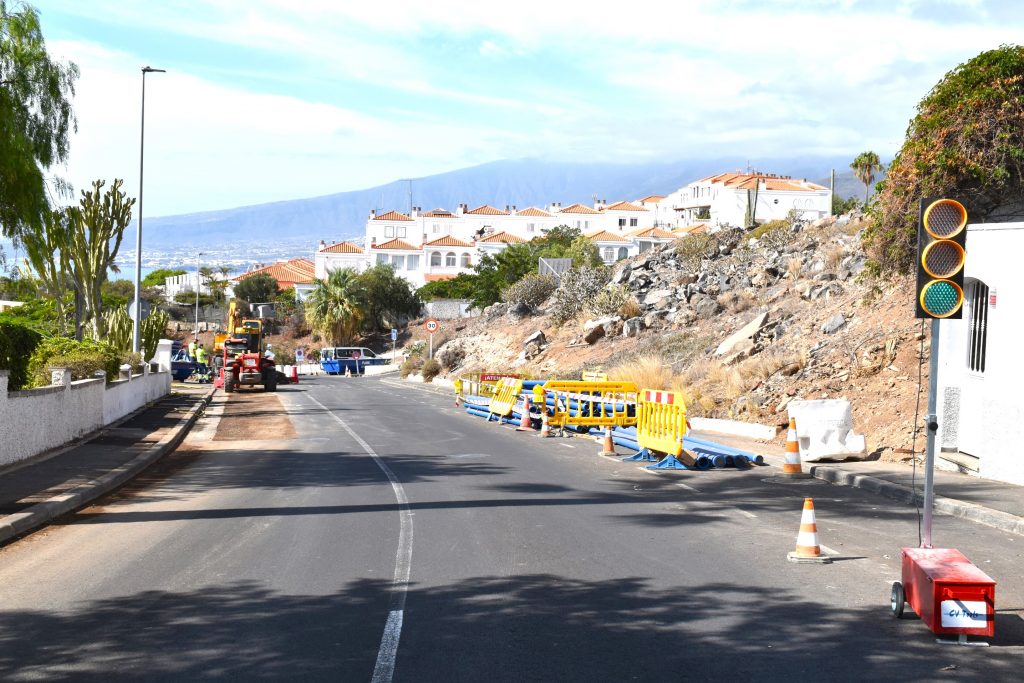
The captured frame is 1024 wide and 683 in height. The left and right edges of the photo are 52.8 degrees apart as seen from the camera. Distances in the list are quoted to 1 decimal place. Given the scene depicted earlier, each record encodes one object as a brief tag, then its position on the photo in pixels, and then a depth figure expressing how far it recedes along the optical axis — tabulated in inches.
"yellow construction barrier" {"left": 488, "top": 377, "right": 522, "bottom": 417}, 1021.8
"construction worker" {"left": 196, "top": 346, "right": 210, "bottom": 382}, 2091.5
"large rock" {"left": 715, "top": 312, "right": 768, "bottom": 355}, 1146.7
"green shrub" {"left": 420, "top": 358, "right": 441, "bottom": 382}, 2228.1
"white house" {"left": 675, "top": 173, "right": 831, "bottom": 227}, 4092.0
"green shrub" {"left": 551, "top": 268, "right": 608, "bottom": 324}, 1916.8
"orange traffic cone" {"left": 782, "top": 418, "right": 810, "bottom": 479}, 616.4
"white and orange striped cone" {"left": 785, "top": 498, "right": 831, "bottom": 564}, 364.2
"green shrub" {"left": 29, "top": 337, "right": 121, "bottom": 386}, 840.9
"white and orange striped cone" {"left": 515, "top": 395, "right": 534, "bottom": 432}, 959.6
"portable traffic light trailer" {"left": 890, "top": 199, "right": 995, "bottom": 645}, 267.1
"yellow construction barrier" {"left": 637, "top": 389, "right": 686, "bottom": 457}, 657.0
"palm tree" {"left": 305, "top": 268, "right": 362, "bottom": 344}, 3339.1
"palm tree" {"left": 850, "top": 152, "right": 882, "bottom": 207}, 2583.7
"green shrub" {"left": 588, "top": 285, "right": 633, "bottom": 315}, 1738.4
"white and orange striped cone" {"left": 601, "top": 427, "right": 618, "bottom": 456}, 746.2
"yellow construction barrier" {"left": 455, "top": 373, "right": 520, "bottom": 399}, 1350.9
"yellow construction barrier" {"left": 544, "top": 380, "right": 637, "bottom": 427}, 855.1
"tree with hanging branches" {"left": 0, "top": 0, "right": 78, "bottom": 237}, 572.7
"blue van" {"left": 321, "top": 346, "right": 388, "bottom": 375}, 2829.7
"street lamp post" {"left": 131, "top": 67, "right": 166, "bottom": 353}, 1379.2
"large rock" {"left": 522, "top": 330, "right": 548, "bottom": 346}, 1908.2
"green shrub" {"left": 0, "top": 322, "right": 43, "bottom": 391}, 746.8
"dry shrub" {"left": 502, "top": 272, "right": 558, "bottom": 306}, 2273.6
